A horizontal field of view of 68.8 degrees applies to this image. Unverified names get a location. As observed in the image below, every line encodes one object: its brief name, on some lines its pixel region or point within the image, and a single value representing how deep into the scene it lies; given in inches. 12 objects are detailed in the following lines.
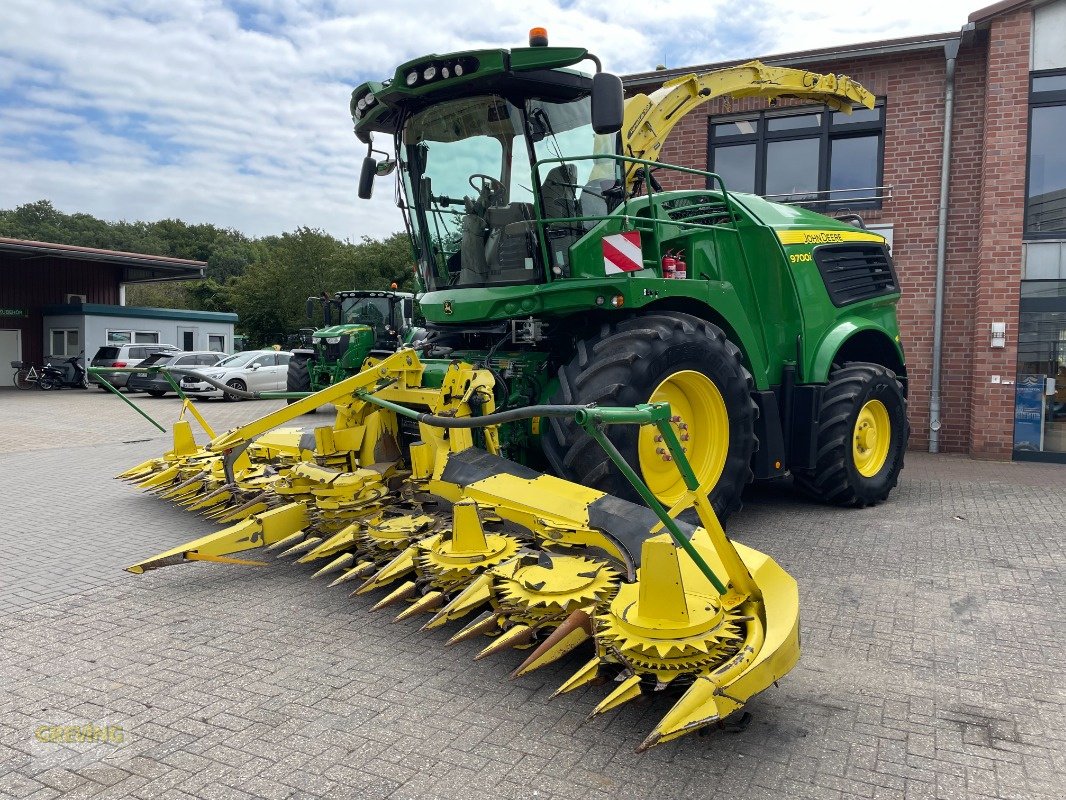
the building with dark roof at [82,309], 1061.8
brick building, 375.2
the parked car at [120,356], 919.7
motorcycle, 988.6
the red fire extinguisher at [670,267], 223.6
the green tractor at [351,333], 553.3
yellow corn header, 105.3
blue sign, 382.3
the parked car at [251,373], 788.6
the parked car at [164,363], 812.6
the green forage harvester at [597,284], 193.2
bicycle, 1023.0
